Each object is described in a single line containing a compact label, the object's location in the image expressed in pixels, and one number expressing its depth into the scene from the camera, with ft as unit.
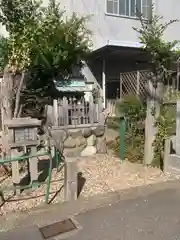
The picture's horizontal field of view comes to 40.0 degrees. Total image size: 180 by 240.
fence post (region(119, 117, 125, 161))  18.78
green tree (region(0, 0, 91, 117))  20.88
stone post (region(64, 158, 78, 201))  12.12
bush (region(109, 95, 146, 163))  18.90
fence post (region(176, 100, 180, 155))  15.50
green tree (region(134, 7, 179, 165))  16.06
